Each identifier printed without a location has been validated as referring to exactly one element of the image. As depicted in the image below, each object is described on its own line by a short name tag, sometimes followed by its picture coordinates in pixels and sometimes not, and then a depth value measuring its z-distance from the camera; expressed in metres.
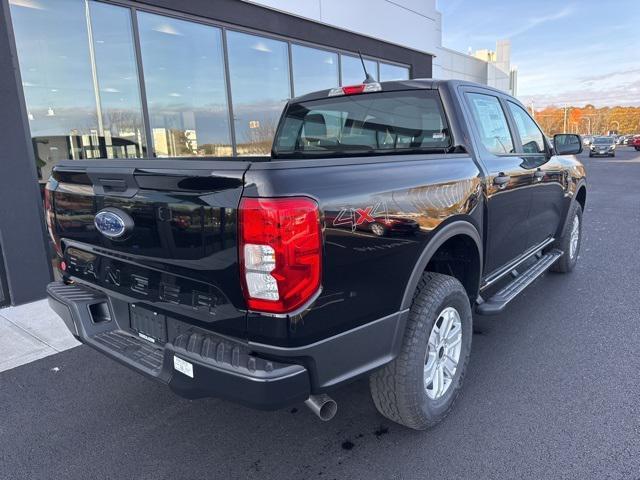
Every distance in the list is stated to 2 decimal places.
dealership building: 4.82
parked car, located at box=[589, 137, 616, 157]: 36.03
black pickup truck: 1.84
